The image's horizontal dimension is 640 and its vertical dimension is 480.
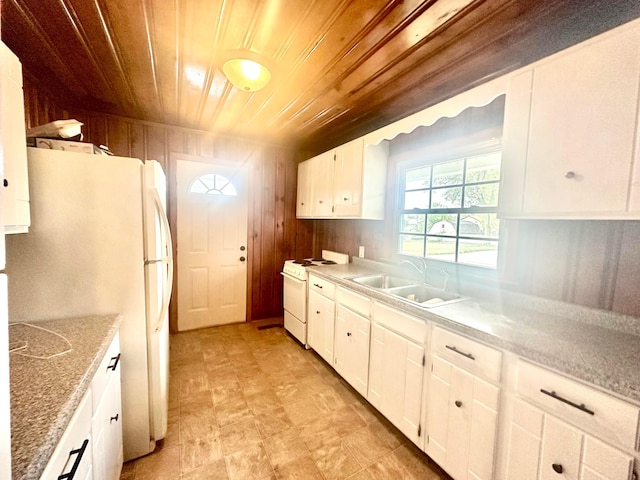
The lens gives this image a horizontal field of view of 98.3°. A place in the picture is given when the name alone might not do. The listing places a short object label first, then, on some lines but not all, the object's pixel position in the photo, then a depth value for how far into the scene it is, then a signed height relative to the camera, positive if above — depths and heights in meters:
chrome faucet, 2.22 -0.35
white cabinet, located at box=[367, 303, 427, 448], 1.63 -0.93
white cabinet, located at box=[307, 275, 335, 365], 2.51 -0.92
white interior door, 3.25 -0.32
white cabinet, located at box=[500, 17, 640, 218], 1.10 +0.43
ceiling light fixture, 1.72 +0.97
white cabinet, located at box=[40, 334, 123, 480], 0.81 -0.78
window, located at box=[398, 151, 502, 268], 1.93 +0.12
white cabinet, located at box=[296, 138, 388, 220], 2.58 +0.41
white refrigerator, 1.32 -0.24
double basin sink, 1.97 -0.52
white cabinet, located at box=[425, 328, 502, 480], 1.29 -0.92
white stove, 2.98 -0.80
